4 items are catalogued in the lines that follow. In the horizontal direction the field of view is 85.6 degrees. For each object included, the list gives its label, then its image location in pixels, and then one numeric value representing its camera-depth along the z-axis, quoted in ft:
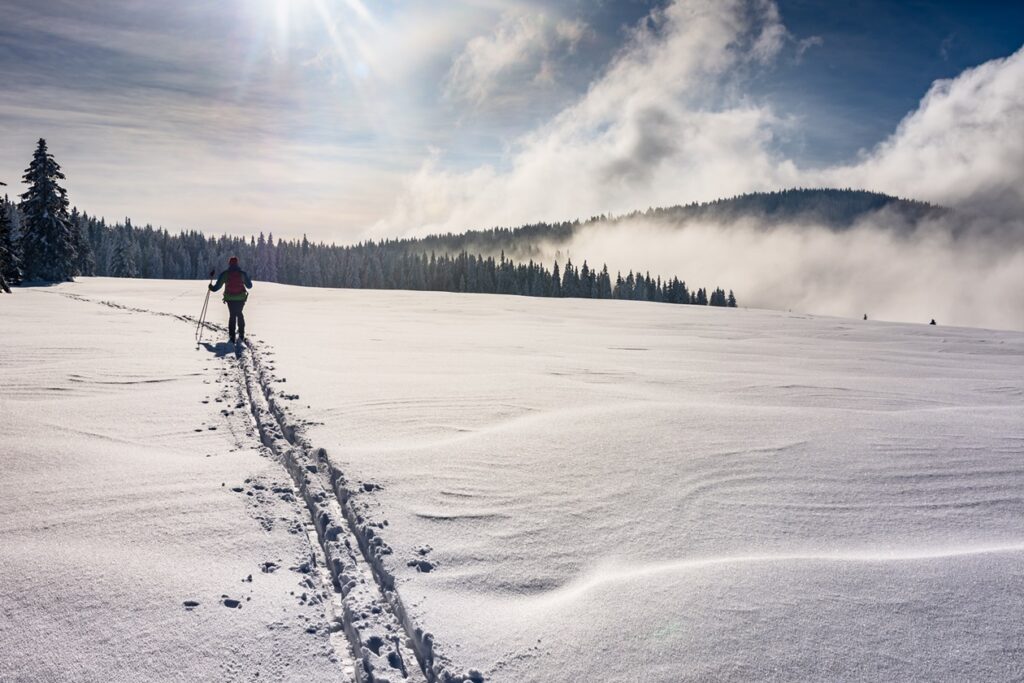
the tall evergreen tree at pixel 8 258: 99.14
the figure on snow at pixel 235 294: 43.32
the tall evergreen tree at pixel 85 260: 202.08
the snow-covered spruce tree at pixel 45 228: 126.27
